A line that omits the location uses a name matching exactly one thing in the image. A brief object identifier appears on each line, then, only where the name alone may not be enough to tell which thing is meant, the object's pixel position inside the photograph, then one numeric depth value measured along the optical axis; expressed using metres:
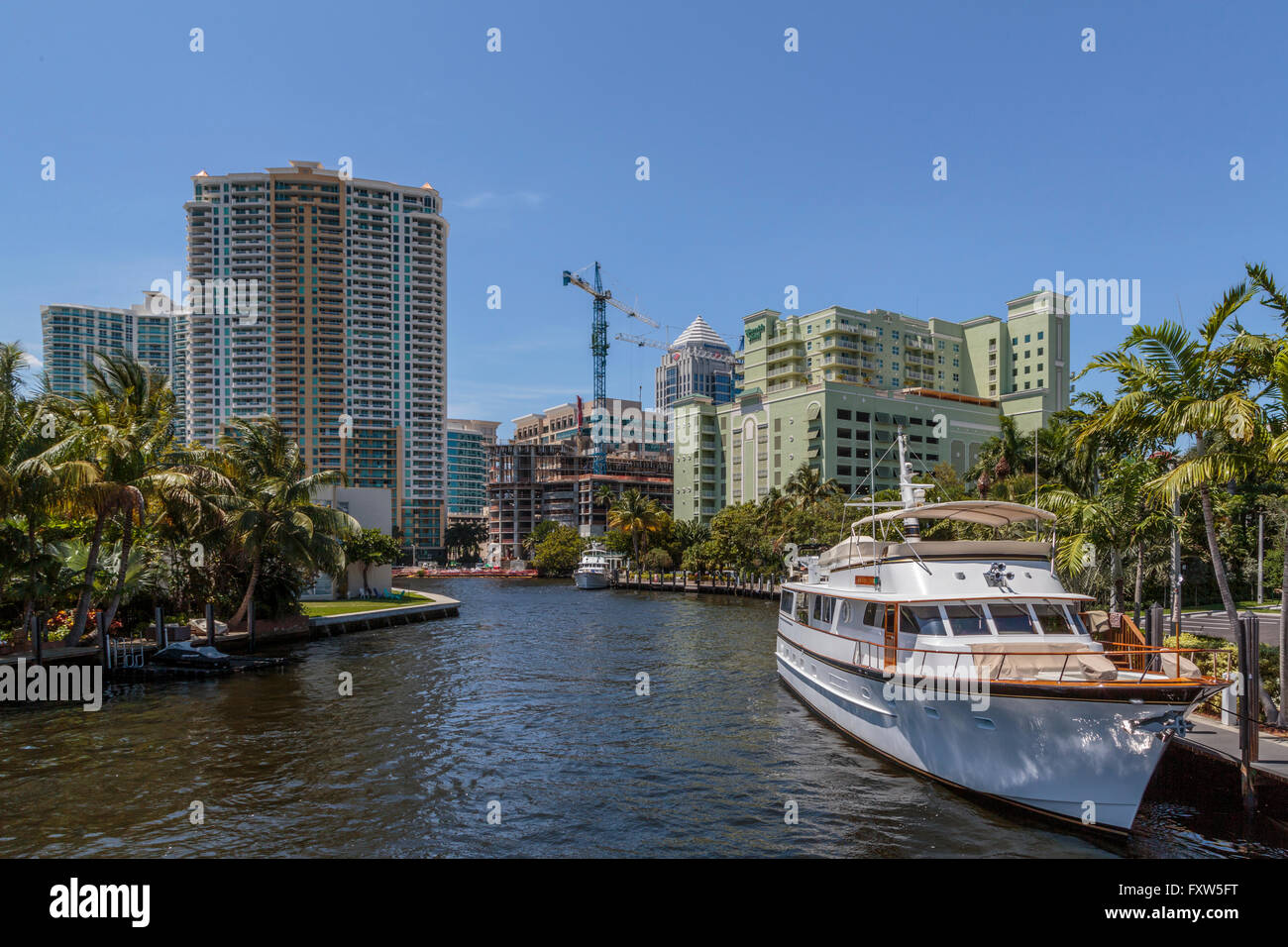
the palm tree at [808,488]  80.94
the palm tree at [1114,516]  23.64
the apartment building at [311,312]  162.88
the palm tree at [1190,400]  15.75
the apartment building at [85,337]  181.12
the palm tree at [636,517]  112.53
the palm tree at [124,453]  28.48
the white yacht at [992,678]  13.23
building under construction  190.50
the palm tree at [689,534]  110.44
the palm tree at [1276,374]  15.30
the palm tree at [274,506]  39.12
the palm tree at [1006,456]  50.00
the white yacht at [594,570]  102.62
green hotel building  111.88
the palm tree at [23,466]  25.91
